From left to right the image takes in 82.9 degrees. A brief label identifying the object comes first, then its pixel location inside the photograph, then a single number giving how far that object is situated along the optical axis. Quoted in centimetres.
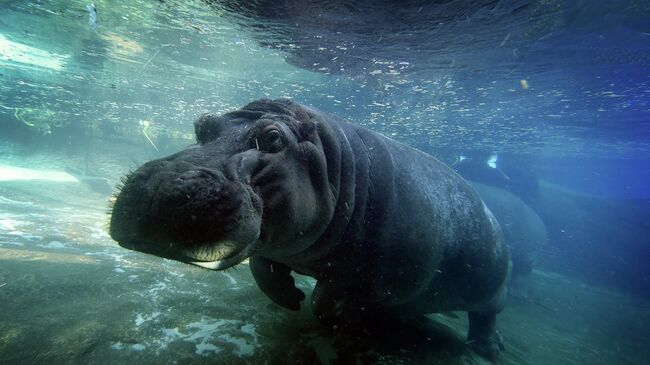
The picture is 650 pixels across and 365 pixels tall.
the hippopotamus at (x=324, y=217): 203
